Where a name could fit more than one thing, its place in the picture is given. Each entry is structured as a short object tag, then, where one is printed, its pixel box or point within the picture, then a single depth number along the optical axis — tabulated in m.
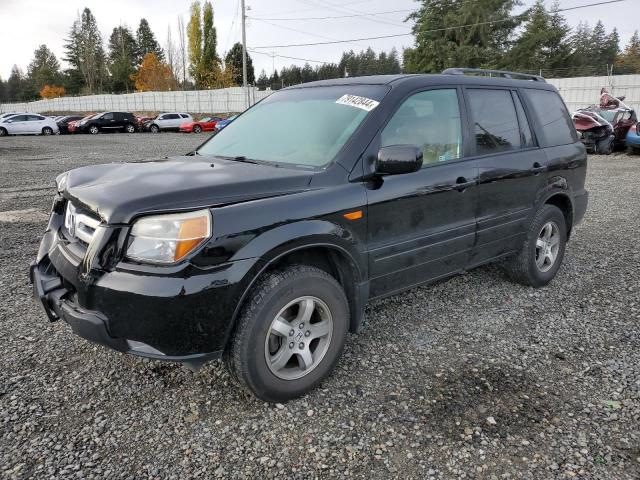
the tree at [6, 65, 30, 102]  78.00
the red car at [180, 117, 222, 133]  33.91
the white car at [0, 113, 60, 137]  28.91
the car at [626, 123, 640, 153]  15.38
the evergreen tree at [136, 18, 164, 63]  84.31
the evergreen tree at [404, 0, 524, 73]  43.31
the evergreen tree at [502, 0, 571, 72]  43.47
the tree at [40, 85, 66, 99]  74.69
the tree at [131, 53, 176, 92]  62.12
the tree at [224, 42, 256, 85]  68.75
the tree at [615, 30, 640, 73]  54.17
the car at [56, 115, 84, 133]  32.62
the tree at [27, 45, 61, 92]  77.44
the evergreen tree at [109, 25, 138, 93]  72.69
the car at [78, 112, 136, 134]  32.20
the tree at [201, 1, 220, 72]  61.66
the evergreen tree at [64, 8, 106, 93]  70.44
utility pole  38.78
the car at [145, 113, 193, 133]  34.56
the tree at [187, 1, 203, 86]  62.12
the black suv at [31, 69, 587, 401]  2.34
